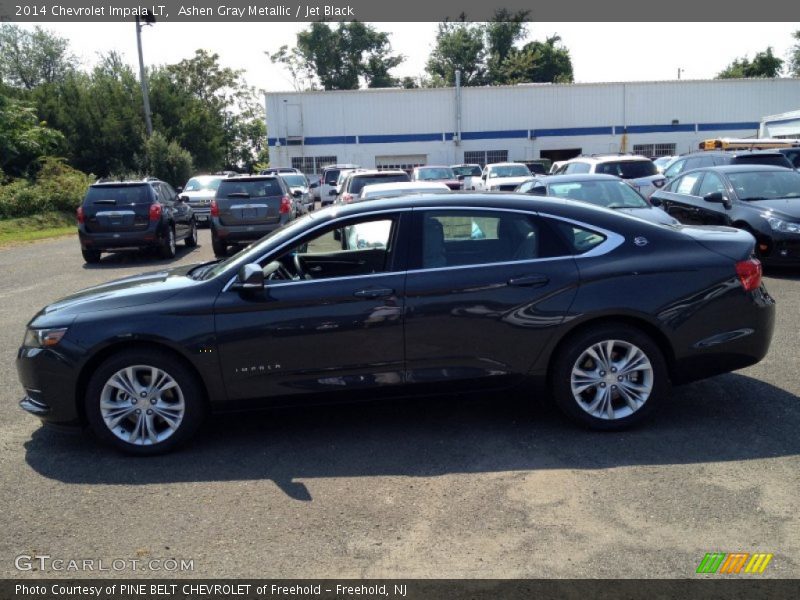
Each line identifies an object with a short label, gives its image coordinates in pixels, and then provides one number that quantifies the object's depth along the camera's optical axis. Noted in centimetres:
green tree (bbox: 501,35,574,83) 6900
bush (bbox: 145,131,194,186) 3753
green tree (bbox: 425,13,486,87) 7131
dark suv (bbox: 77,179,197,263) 1559
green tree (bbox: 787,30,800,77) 7706
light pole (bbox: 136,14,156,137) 3353
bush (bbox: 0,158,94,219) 2580
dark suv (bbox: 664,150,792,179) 1505
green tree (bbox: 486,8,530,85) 7194
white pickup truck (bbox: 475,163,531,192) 2402
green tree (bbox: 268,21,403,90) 7306
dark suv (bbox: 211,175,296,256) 1552
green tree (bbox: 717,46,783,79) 6994
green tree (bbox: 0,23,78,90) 7094
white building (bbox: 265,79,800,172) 4625
